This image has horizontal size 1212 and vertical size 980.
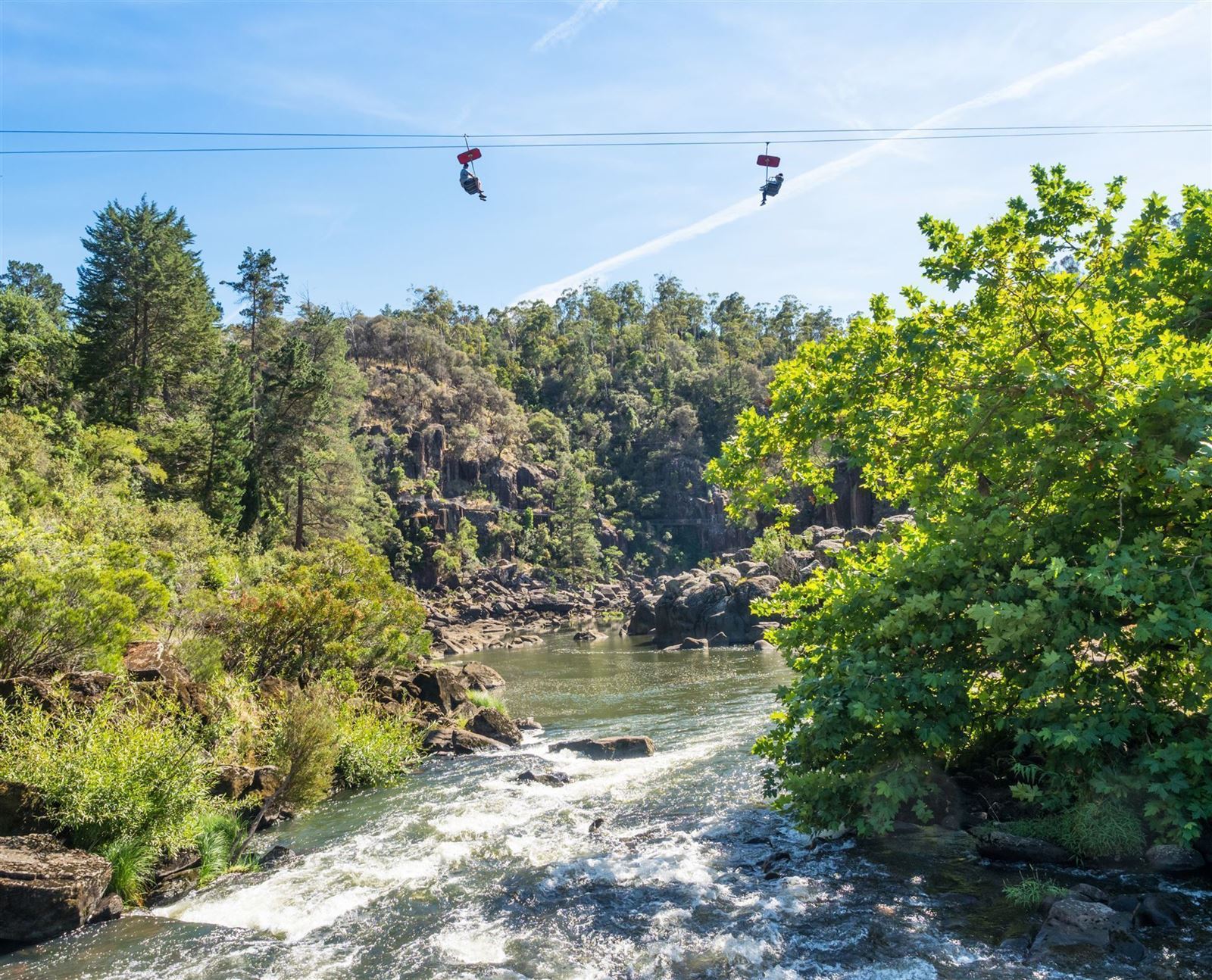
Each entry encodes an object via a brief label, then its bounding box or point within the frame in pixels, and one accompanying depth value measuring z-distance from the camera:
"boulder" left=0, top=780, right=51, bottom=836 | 10.01
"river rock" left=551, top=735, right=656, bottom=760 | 19.36
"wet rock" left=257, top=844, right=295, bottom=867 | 12.16
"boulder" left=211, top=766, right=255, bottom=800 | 13.09
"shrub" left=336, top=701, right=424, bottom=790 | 16.88
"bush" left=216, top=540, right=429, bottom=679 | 19.48
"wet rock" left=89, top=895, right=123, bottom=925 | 9.66
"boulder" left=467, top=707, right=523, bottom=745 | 21.81
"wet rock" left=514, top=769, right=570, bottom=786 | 16.77
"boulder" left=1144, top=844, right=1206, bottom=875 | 9.62
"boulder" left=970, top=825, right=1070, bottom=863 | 10.19
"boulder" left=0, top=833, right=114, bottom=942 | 8.97
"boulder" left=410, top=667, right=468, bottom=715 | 23.64
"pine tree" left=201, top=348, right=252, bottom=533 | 38.81
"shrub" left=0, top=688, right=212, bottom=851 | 10.12
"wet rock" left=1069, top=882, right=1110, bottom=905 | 8.85
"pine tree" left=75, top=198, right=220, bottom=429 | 37.12
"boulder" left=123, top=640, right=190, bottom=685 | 14.59
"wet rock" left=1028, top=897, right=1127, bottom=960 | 7.93
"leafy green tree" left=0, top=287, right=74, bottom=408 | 32.38
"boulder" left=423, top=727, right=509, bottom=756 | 20.50
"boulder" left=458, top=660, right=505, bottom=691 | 30.88
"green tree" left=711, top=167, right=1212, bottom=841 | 8.35
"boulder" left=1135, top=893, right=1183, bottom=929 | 8.32
